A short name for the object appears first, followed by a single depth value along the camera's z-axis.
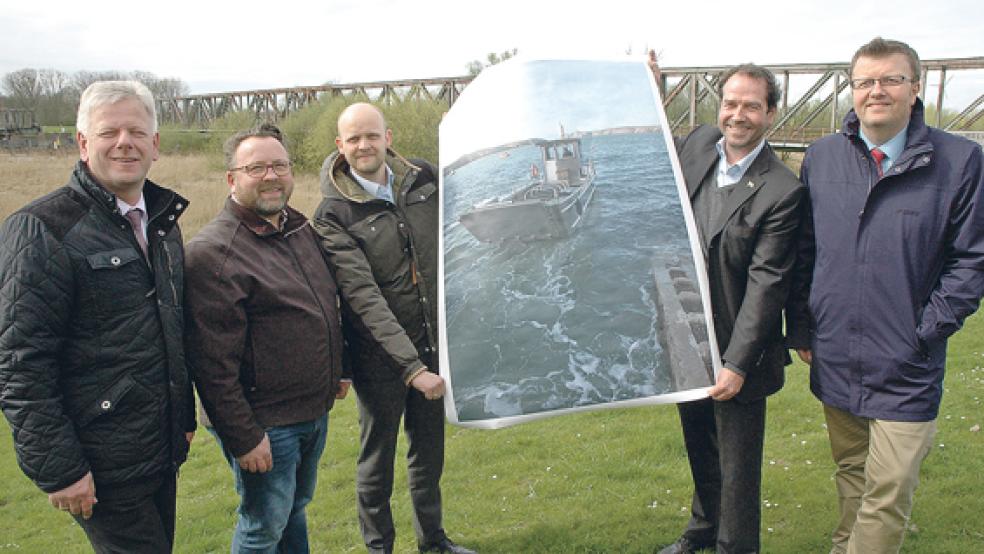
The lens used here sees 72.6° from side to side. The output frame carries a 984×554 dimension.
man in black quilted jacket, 2.24
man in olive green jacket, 3.30
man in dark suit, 3.05
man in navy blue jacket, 2.83
